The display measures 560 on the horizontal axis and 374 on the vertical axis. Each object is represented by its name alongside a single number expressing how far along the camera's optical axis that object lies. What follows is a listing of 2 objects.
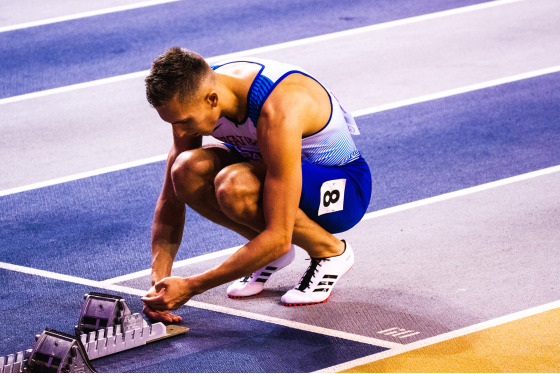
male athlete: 6.81
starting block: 6.64
